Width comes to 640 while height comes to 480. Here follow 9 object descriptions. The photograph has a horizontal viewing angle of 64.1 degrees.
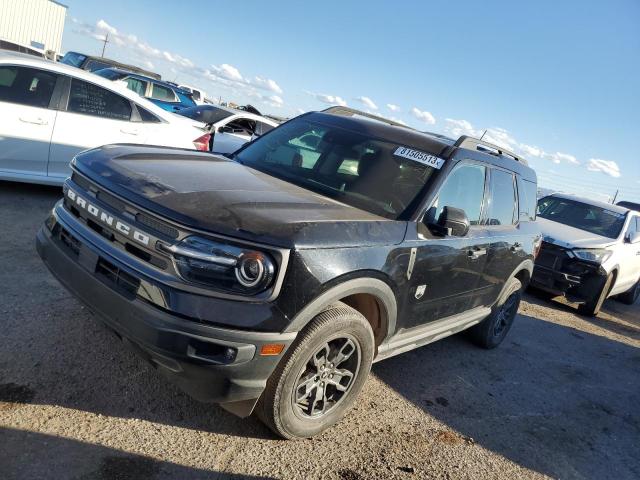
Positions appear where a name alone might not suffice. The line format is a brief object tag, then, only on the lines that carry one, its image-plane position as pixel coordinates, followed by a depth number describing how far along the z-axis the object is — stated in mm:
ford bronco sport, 2469
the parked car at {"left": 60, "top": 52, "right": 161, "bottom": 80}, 18531
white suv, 8211
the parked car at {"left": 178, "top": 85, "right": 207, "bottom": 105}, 20994
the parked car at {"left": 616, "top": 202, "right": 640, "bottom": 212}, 18297
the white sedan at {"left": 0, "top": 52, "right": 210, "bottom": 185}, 5945
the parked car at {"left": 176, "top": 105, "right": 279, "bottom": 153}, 10047
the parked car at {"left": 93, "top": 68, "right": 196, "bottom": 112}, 15320
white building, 33616
